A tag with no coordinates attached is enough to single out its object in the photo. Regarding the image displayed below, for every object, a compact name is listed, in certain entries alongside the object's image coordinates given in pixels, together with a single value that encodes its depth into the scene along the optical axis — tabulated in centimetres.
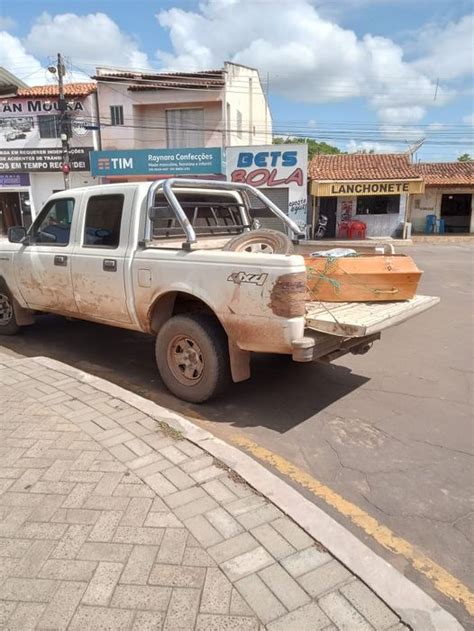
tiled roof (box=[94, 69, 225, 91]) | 2386
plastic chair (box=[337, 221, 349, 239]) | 2616
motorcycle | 2636
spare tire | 438
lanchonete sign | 2470
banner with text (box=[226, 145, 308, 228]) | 2316
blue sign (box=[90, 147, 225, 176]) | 2309
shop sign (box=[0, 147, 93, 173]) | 2514
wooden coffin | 427
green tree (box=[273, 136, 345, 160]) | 6227
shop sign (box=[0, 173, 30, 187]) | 2611
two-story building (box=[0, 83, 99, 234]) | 2502
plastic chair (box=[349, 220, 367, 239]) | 2558
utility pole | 2169
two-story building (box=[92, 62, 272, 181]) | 2339
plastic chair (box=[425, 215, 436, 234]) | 2865
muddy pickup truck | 367
